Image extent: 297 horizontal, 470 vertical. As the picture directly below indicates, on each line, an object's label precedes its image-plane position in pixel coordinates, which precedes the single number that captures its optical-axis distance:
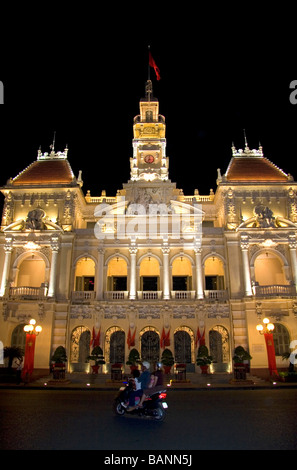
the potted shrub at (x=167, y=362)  26.38
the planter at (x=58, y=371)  23.55
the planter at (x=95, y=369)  27.39
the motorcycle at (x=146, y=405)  9.77
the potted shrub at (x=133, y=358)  26.41
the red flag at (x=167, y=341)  29.20
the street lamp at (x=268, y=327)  24.37
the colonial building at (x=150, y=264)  29.33
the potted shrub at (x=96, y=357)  26.94
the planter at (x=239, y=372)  23.44
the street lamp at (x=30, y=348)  23.31
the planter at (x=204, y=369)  26.77
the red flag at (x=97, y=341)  29.09
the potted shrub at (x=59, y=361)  23.60
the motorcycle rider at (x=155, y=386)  10.00
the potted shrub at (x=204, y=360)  26.72
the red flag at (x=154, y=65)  39.91
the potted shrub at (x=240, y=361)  23.51
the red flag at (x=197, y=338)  29.25
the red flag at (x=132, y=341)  29.16
